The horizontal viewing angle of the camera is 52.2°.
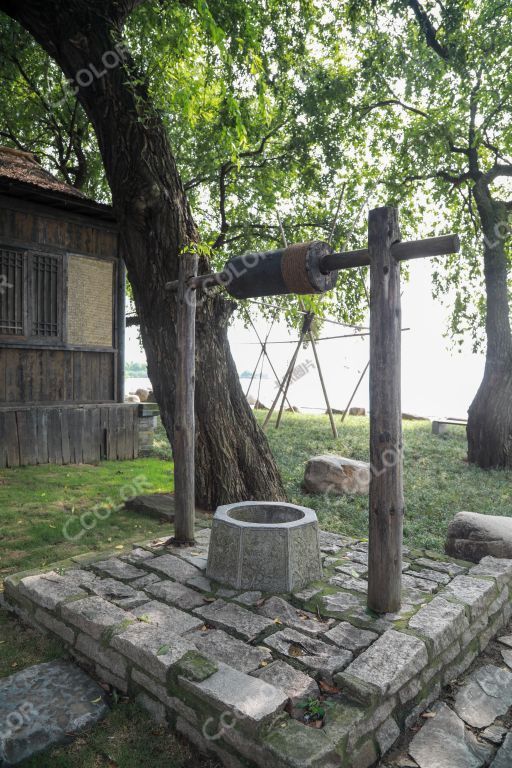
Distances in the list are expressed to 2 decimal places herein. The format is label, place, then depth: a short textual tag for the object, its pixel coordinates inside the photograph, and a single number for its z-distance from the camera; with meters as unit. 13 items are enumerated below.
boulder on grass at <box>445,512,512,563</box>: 4.84
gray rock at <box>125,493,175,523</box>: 6.23
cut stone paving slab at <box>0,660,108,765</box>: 2.64
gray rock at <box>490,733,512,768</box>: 2.62
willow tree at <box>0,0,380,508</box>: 5.97
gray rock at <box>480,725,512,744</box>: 2.81
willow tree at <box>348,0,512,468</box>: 9.21
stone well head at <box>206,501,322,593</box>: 3.94
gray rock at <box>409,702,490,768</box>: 2.62
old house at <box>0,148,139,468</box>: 8.38
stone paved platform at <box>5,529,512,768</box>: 2.56
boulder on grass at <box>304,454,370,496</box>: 7.79
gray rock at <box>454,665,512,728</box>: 3.01
